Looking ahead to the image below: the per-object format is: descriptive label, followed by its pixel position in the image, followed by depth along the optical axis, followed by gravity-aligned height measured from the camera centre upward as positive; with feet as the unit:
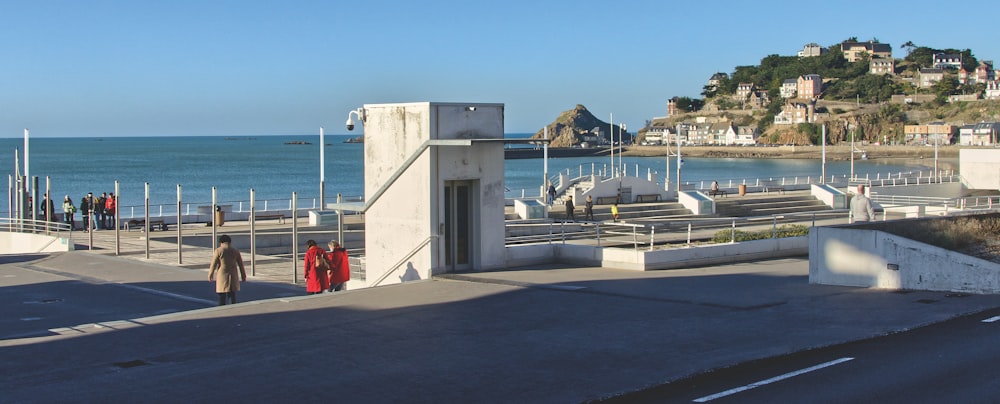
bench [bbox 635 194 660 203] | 137.08 -0.54
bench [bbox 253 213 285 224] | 122.52 -2.58
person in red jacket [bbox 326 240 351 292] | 51.96 -3.71
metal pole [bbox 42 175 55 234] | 100.70 -0.82
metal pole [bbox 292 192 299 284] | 68.03 -3.46
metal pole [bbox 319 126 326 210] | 119.90 +3.69
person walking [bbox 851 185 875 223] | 59.88 -0.96
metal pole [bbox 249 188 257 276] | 70.90 -3.62
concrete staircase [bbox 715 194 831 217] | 130.93 -1.59
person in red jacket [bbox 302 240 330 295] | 50.52 -3.97
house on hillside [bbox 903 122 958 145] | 604.70 +37.92
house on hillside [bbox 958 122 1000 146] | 537.65 +32.70
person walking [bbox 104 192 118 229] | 112.06 -1.22
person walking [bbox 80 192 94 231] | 110.42 -1.14
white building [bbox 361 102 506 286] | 54.19 +0.34
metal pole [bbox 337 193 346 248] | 64.69 -1.94
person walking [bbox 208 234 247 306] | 46.50 -3.50
